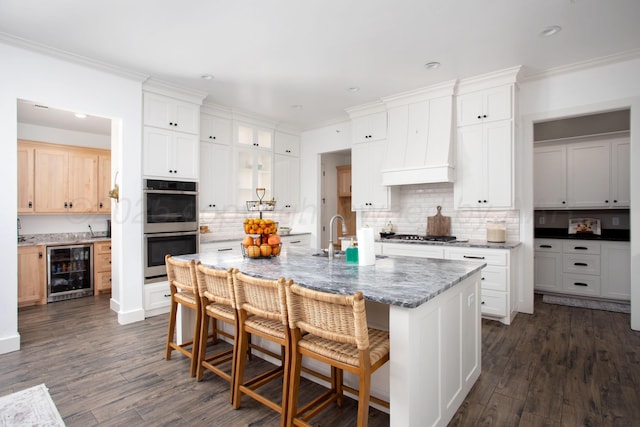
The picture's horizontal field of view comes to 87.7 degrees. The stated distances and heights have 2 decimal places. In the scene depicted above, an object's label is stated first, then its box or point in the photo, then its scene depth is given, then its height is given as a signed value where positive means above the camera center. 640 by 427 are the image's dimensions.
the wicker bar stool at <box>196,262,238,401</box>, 2.28 -0.68
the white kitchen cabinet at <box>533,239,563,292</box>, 5.03 -0.81
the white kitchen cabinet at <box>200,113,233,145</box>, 5.20 +1.35
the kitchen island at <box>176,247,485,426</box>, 1.64 -0.60
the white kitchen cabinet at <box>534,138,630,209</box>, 4.91 +0.58
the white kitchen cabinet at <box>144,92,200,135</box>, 4.22 +1.33
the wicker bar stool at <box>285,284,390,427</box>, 1.58 -0.68
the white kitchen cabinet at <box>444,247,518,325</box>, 3.83 -0.80
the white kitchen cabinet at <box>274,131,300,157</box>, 6.35 +1.35
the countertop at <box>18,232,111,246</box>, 5.03 -0.42
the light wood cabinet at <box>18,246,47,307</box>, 4.68 -0.89
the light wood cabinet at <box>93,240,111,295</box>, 5.38 -0.86
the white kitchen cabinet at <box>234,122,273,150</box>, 5.68 +1.38
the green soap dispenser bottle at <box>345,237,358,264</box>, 2.66 -0.33
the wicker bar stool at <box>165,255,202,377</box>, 2.60 -0.69
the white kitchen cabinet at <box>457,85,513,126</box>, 4.05 +1.36
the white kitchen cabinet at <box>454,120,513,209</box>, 4.07 +0.58
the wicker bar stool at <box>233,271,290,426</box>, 1.92 -0.71
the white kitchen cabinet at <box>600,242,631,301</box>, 4.50 -0.80
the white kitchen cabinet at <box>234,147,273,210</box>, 5.65 +0.71
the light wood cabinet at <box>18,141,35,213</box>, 5.07 +0.54
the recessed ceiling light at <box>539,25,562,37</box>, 3.03 +1.69
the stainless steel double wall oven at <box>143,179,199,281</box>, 4.17 -0.11
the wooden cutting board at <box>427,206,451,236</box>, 4.87 -0.18
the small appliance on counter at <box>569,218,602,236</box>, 5.17 -0.21
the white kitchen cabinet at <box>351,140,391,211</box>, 5.24 +0.57
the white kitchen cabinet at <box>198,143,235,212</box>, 5.18 +0.58
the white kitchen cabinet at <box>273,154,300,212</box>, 6.30 +0.60
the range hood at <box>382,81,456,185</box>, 4.42 +1.06
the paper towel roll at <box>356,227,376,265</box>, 2.46 -0.25
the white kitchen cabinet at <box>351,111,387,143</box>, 5.24 +1.39
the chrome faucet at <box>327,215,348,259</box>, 2.82 -0.33
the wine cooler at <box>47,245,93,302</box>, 5.00 -0.91
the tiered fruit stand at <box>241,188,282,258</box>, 2.89 -0.23
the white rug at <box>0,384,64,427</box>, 2.08 -1.30
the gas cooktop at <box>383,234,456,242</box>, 4.50 -0.35
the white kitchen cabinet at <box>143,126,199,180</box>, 4.20 +0.78
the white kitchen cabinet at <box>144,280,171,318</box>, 4.17 -1.09
